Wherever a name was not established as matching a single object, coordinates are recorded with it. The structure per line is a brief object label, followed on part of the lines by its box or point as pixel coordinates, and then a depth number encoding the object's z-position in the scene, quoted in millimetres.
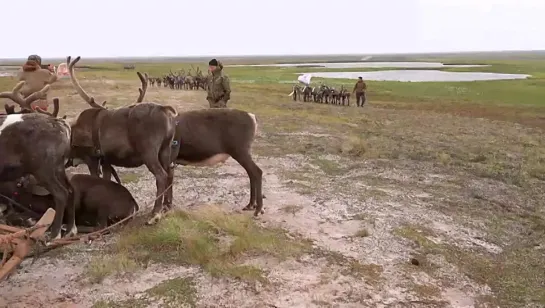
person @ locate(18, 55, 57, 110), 9203
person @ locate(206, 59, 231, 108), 12648
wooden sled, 4992
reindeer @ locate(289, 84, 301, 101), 35219
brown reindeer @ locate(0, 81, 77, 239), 6406
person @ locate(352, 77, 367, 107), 31734
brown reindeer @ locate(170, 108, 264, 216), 8320
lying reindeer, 6879
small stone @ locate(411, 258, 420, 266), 6811
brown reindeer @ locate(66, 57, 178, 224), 7492
